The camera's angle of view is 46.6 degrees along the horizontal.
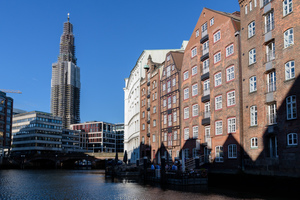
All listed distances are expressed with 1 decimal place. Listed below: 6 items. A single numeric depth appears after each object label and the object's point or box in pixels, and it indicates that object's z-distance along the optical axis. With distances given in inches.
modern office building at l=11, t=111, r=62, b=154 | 6510.8
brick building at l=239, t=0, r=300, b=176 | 1343.5
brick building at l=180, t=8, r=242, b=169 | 1706.1
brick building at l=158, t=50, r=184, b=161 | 2316.7
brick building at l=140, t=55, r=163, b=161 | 2677.2
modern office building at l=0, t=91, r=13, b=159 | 5570.9
